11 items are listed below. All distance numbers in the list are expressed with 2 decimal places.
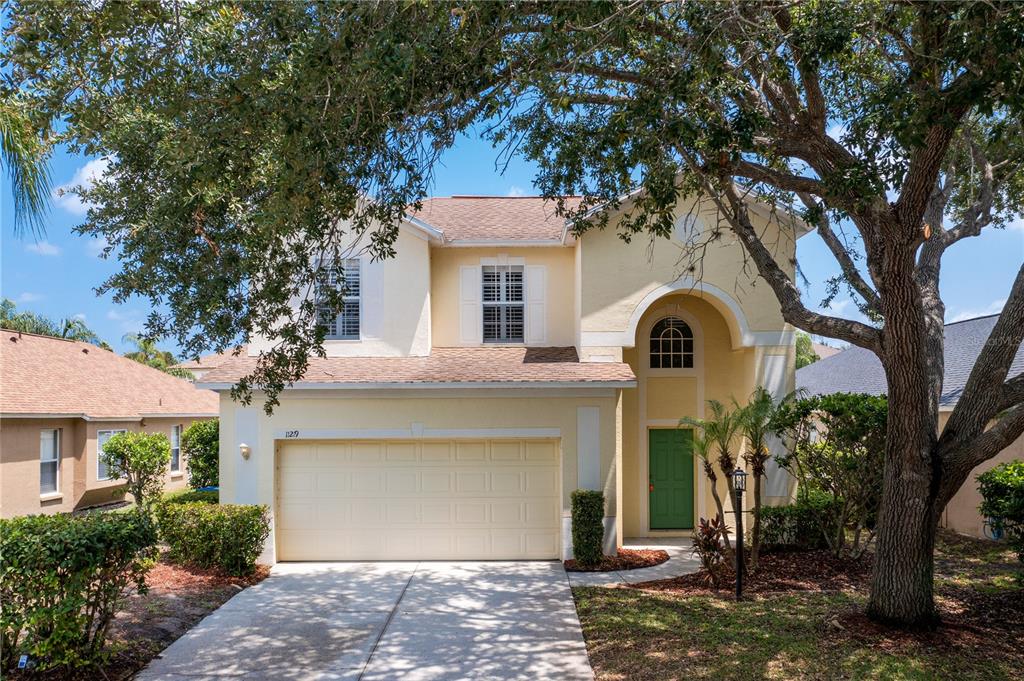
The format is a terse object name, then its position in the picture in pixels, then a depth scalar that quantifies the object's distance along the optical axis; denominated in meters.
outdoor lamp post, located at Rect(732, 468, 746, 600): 9.47
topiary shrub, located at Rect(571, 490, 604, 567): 11.98
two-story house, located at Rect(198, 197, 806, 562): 12.58
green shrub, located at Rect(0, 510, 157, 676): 6.59
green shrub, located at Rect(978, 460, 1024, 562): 8.85
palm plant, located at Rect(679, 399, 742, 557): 10.88
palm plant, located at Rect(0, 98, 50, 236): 6.53
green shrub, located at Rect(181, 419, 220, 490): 18.31
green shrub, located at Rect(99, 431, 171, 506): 19.03
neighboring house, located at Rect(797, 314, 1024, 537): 13.96
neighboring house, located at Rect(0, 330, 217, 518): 17.20
